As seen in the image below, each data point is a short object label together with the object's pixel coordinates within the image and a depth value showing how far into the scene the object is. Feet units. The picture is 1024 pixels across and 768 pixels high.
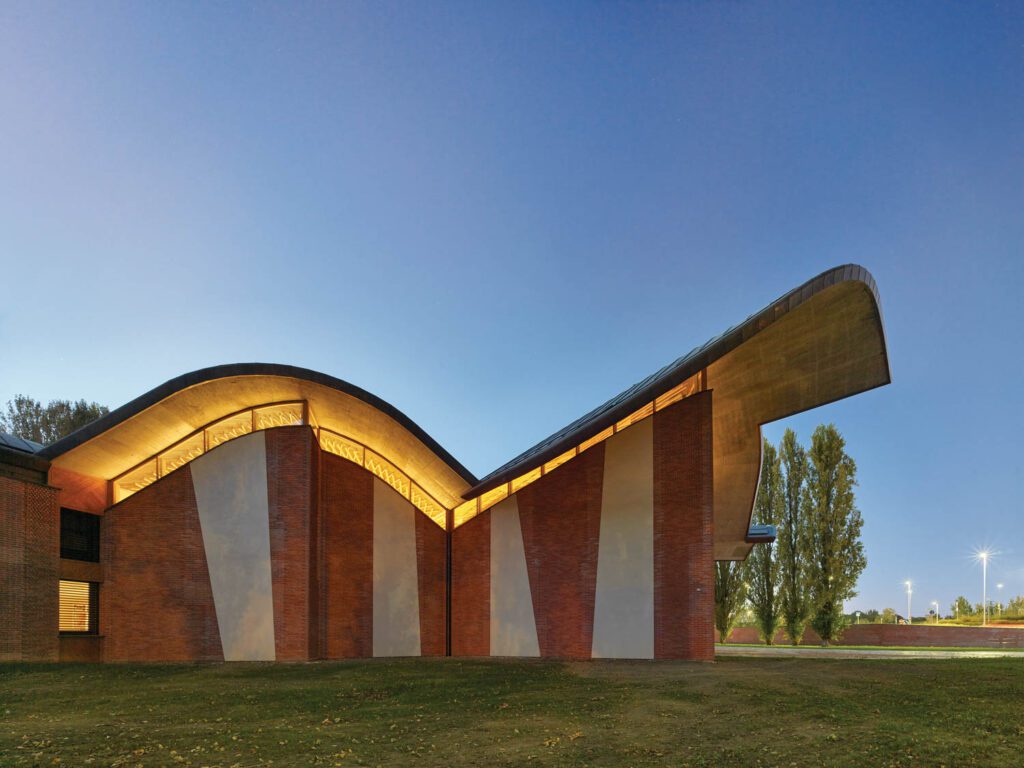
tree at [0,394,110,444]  155.74
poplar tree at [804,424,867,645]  136.56
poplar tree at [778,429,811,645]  139.44
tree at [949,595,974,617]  281.13
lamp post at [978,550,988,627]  175.20
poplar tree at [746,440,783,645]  143.84
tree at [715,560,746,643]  147.54
